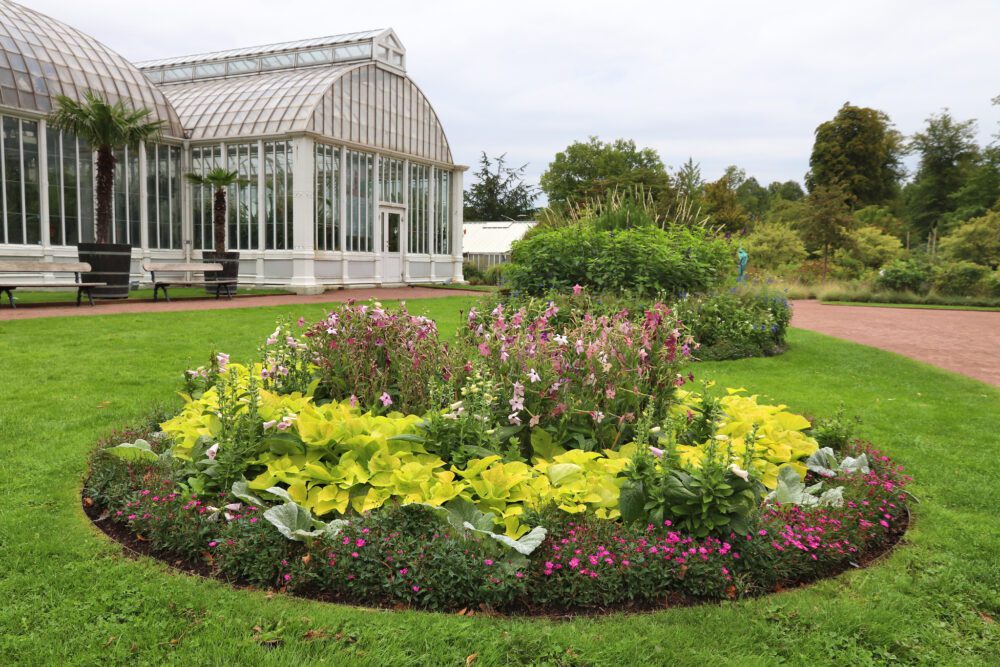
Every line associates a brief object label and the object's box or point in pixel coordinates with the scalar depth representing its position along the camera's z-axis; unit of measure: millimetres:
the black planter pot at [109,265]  14117
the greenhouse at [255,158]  15781
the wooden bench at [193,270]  14911
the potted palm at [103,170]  13875
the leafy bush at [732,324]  9141
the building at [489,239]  40531
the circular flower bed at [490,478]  2770
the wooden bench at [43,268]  12703
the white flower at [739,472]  2853
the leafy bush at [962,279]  21688
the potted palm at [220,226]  16969
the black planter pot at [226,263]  17172
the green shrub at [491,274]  26220
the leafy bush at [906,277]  22766
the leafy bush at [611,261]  8719
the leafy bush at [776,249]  29516
